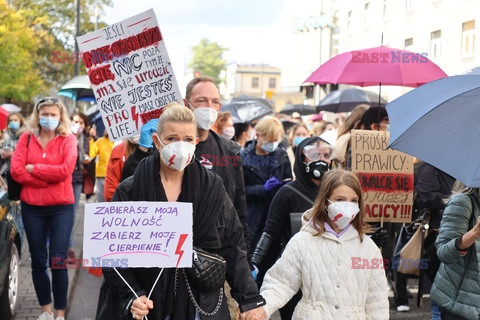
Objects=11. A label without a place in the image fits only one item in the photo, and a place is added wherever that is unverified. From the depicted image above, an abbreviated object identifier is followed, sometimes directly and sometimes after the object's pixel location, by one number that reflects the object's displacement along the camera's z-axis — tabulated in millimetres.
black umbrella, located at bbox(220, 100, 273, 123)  15700
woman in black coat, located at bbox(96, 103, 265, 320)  4121
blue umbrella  4402
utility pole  25781
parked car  6876
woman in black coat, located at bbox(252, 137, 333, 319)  6023
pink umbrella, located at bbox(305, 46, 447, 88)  8508
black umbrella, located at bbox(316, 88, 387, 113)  17062
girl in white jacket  4699
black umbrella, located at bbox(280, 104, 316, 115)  30328
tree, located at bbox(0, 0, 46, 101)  21719
